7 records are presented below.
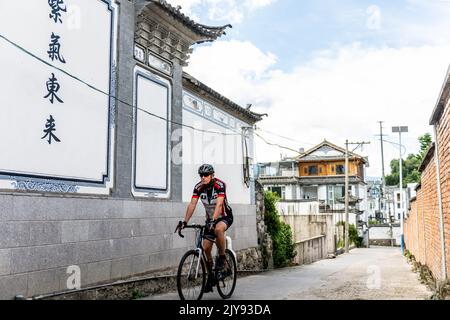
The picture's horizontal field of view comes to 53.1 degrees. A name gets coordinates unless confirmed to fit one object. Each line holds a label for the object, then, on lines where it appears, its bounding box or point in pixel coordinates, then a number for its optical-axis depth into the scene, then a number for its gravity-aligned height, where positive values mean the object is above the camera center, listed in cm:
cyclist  662 -8
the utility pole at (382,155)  5459 +612
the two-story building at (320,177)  4919 +291
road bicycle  623 -101
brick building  696 +18
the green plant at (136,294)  748 -150
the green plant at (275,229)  1594 -90
